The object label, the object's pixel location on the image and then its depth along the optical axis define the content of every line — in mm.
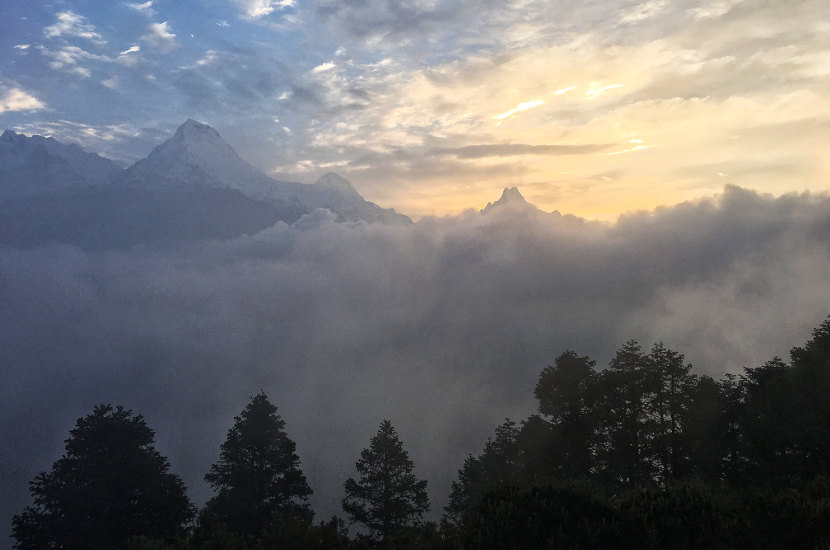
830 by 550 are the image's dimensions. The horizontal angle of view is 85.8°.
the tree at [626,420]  26922
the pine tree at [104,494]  25938
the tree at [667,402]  27656
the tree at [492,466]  32750
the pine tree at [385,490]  29186
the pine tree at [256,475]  28719
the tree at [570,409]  28625
